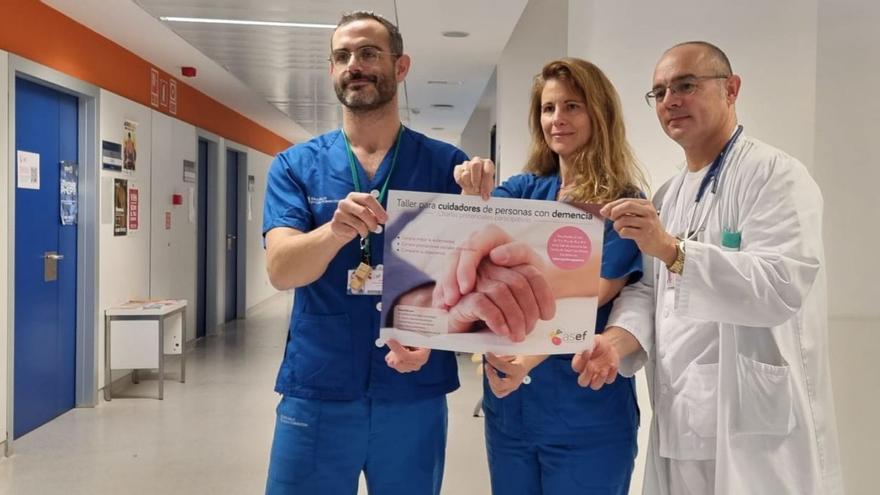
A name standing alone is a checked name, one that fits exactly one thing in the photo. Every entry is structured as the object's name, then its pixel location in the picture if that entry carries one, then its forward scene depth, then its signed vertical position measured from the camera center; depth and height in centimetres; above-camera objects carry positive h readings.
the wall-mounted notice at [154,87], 684 +130
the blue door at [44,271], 461 -32
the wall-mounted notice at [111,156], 560 +54
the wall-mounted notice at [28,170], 449 +33
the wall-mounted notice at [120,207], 583 +14
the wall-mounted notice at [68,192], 509 +22
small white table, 552 -86
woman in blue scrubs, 172 -38
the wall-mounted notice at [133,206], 616 +16
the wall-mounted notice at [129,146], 602 +65
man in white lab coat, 148 -17
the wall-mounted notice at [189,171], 761 +58
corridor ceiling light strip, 511 +144
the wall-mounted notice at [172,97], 736 +130
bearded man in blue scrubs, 170 -30
